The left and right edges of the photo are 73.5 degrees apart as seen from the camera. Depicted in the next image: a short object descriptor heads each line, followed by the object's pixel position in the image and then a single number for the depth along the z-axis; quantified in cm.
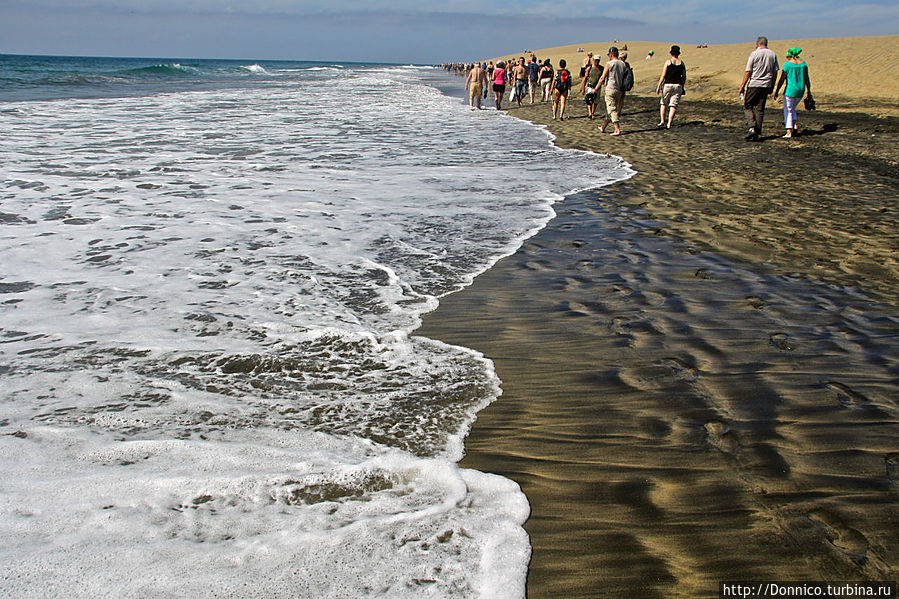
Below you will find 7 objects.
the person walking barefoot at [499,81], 2278
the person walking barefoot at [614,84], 1395
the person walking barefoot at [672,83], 1398
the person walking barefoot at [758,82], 1194
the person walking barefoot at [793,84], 1210
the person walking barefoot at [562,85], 1697
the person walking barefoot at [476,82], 2266
